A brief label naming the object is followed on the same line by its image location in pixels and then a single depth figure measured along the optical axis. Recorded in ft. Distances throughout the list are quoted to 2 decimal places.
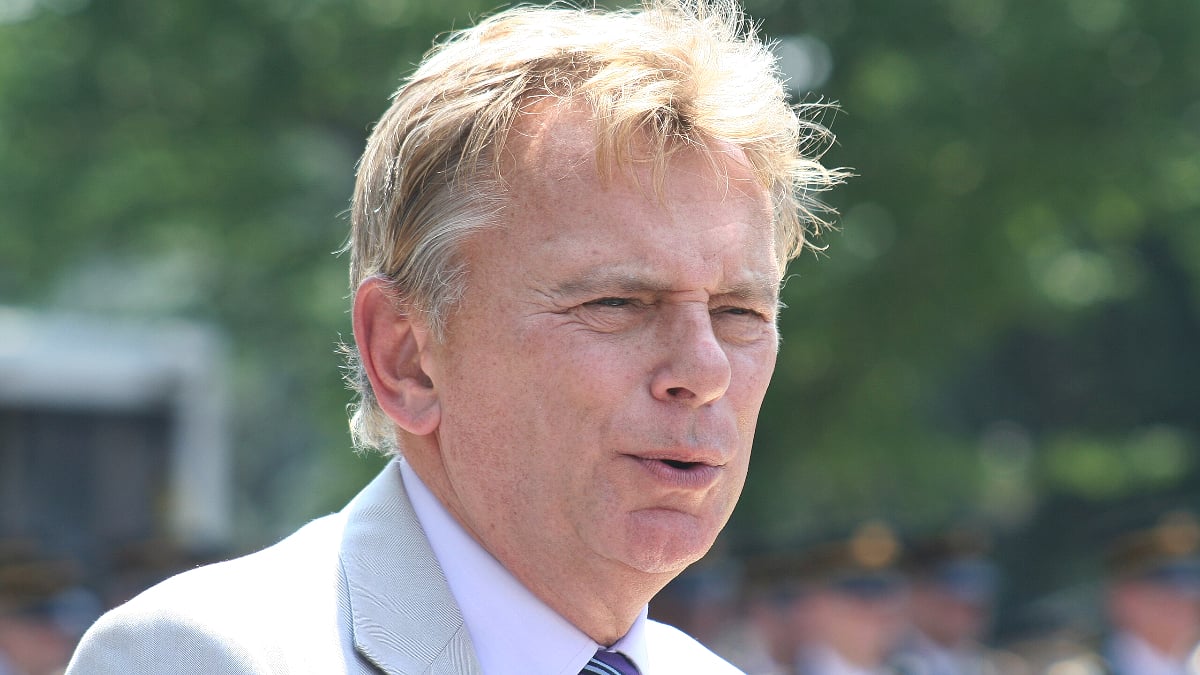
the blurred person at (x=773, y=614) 57.98
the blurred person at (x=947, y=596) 66.13
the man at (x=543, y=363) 13.15
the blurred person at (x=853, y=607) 54.95
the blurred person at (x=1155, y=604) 50.26
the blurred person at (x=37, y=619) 52.95
